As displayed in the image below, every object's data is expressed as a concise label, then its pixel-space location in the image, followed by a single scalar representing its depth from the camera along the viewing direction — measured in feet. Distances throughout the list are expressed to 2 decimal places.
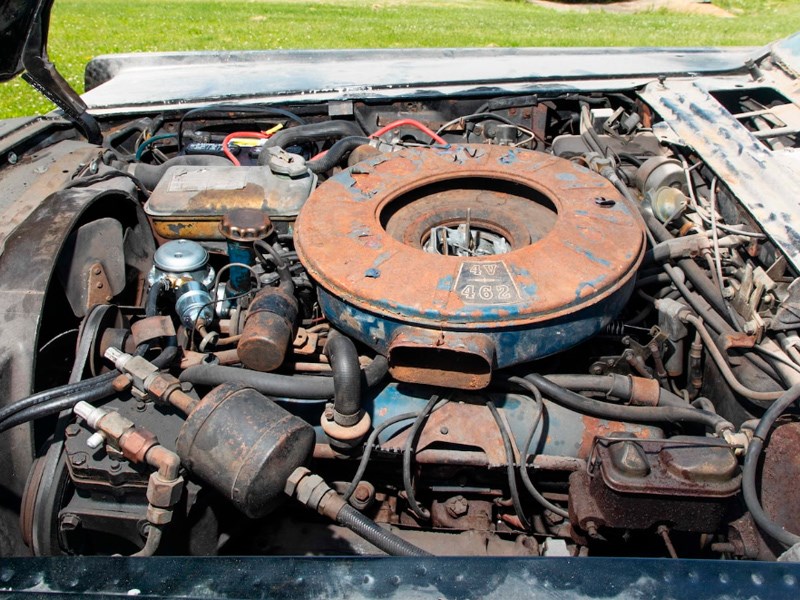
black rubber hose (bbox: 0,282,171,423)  4.66
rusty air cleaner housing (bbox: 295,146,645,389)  4.74
